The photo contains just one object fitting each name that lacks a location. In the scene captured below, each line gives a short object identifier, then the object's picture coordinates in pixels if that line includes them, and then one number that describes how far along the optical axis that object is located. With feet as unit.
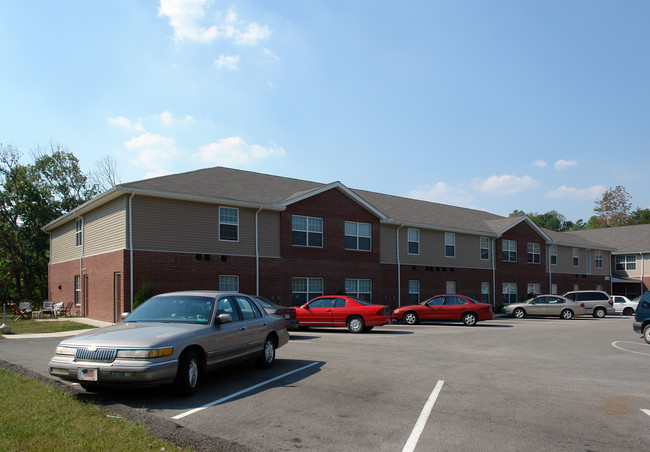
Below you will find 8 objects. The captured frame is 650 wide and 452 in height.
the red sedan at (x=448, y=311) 78.23
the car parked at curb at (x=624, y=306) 118.73
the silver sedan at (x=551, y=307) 98.94
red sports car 62.64
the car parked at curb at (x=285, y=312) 53.37
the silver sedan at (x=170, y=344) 23.44
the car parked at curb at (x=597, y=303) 104.83
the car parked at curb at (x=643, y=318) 52.90
